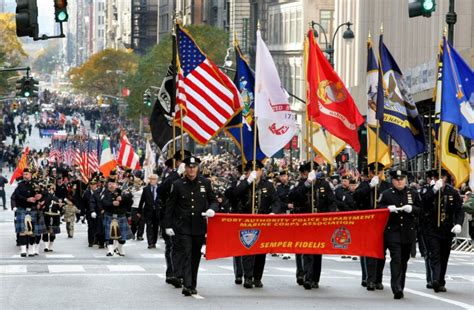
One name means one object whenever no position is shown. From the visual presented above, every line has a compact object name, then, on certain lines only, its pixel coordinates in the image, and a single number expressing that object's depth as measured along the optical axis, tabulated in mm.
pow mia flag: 29781
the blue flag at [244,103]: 26062
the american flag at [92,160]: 53031
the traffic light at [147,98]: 88438
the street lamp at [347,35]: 54066
